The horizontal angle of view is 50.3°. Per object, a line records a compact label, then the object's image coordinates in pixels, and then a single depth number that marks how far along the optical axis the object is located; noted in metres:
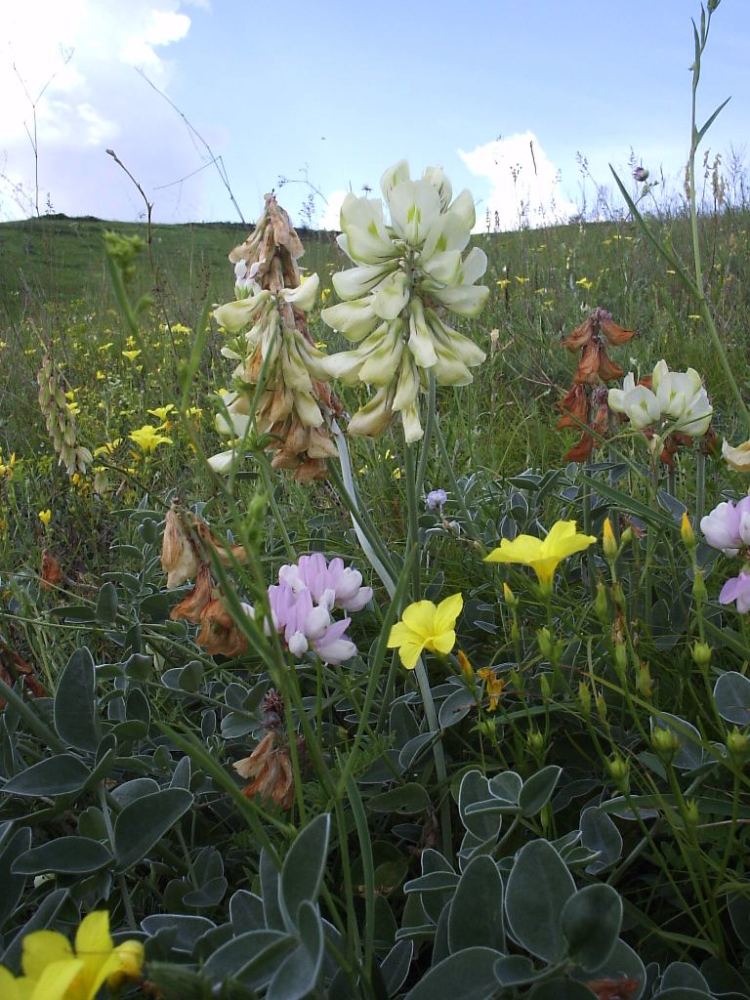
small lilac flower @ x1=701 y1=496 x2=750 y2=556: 0.28
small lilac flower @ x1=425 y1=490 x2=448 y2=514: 0.45
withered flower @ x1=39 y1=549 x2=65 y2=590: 0.45
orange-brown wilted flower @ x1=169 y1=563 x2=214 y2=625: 0.30
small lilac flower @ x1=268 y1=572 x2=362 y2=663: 0.26
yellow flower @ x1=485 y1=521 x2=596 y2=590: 0.26
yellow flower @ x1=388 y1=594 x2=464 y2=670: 0.27
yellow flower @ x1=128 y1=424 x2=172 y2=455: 0.66
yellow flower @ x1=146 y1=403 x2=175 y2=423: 0.73
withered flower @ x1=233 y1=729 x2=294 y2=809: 0.28
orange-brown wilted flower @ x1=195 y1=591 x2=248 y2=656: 0.29
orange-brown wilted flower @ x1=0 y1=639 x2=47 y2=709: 0.36
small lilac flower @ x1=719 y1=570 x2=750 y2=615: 0.26
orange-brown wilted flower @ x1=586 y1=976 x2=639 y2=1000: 0.18
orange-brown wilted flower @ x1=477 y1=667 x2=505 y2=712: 0.28
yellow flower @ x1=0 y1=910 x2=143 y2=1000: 0.15
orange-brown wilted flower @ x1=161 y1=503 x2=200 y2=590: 0.29
